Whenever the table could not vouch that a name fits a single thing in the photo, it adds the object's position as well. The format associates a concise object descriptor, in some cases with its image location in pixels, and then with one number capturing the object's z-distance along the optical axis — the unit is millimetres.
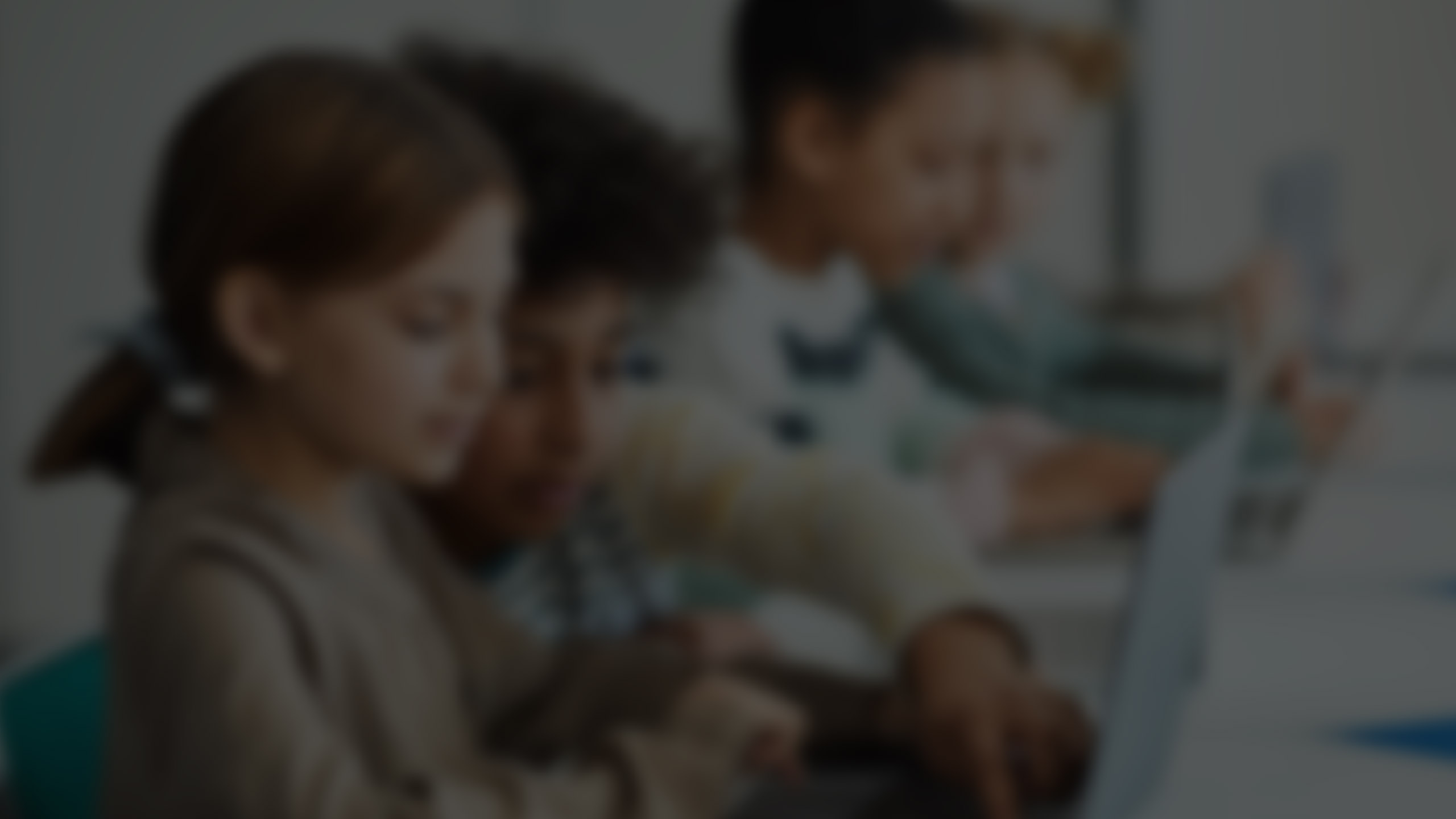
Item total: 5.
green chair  1843
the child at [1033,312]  2625
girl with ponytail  1742
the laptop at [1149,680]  1789
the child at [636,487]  2030
